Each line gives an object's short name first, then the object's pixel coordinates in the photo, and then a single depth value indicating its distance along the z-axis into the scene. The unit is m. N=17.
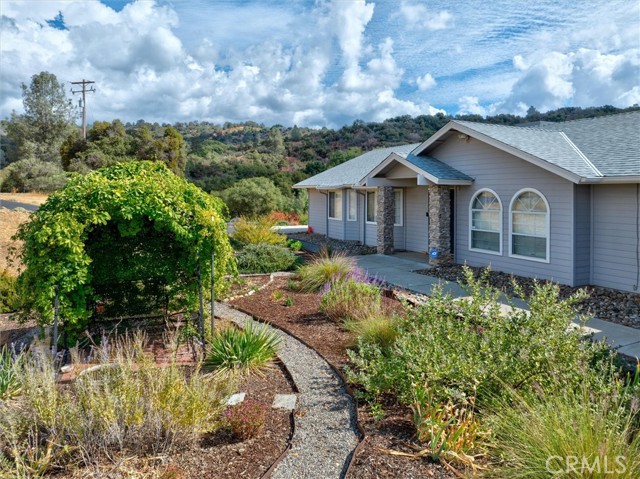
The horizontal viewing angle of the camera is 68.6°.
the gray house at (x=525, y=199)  10.17
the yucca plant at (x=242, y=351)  5.94
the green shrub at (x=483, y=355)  4.43
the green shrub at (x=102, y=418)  3.88
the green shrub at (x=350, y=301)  8.05
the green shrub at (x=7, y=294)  9.42
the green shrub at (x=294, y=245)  17.83
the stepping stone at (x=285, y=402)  4.97
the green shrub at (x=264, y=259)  13.53
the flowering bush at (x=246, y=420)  4.26
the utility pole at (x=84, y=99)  40.43
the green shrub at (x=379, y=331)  6.34
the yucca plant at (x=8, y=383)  4.98
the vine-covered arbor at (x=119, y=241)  5.73
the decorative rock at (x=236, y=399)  4.92
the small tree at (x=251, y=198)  27.45
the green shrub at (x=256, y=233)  15.77
